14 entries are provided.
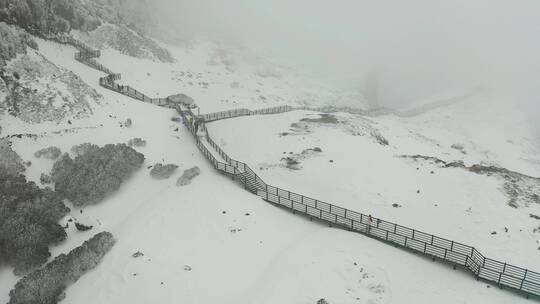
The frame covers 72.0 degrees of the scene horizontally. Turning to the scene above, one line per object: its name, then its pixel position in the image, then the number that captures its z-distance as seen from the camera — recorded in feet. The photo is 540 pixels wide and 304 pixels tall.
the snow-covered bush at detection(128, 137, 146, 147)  129.22
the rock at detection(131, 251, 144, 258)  78.84
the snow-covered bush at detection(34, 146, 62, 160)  110.22
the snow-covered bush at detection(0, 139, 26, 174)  98.90
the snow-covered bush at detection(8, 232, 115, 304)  70.64
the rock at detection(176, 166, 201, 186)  106.63
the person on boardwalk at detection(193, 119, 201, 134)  145.65
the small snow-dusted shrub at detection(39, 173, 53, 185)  103.40
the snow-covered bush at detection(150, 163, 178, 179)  112.37
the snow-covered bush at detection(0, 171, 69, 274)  79.97
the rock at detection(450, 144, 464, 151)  179.11
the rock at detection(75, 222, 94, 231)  90.02
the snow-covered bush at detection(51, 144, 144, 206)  101.91
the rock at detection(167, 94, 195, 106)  191.54
